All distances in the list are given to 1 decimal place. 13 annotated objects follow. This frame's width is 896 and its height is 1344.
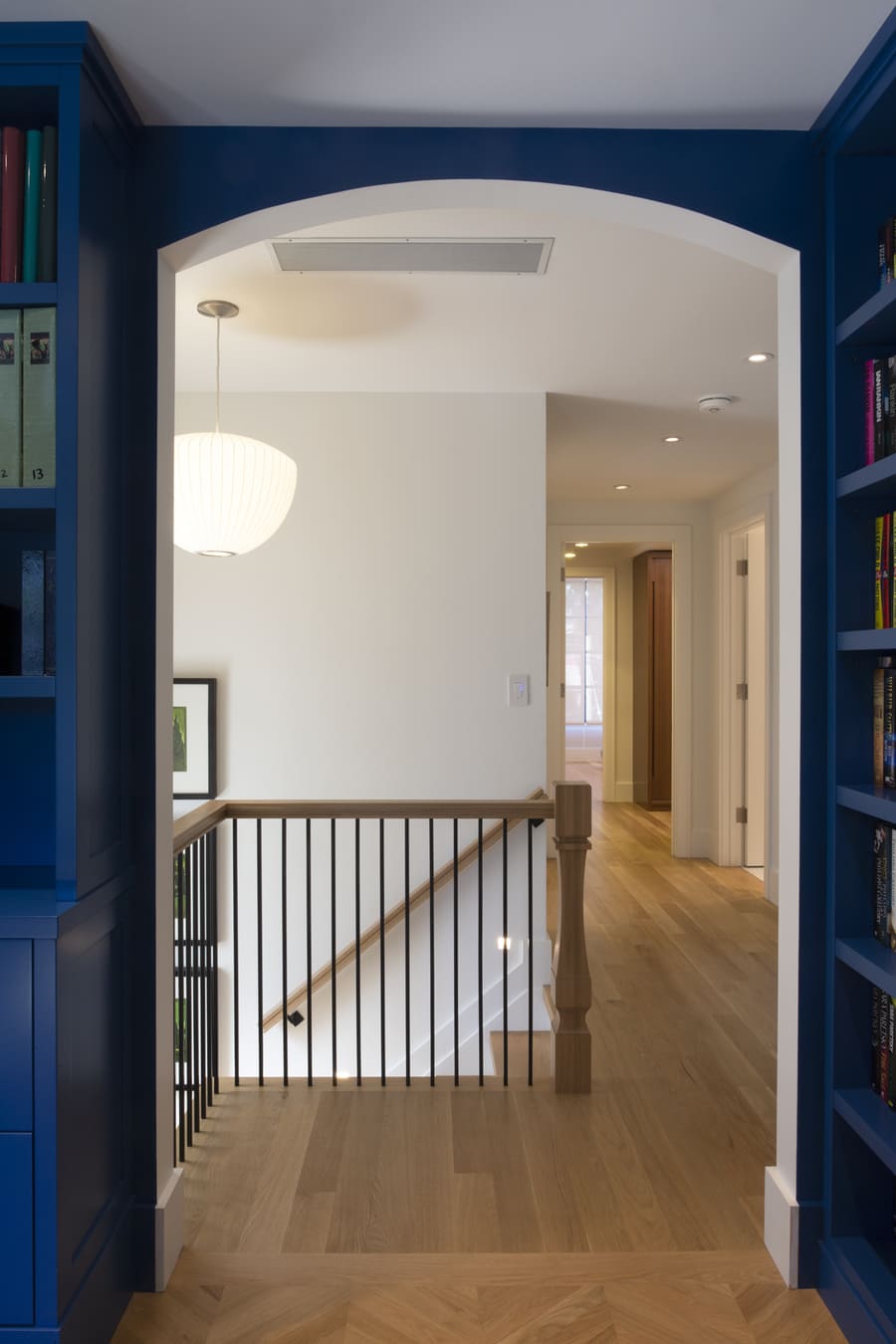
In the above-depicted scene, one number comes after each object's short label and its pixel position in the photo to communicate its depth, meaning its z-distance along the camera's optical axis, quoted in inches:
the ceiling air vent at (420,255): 105.9
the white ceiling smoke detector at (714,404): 167.0
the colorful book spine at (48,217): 68.1
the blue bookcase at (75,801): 62.8
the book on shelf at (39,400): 67.2
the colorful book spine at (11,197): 68.2
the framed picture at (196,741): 167.0
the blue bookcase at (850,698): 76.6
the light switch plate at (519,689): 168.2
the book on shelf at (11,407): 67.6
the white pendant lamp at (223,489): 122.1
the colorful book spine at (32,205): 68.2
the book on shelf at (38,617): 70.2
